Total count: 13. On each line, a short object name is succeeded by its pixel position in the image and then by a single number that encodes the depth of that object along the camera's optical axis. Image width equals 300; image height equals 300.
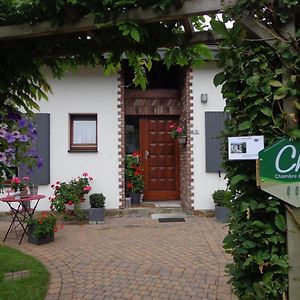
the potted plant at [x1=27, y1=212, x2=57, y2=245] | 5.82
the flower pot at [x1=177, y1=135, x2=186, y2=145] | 8.35
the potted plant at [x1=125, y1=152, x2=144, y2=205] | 8.55
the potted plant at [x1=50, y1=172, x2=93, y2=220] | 7.74
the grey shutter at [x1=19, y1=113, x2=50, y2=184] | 8.09
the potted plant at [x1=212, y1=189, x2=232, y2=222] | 7.78
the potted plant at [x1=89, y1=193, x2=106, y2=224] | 7.84
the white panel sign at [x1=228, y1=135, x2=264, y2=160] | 2.34
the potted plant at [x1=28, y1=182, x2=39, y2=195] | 7.36
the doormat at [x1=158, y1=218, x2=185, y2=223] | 7.64
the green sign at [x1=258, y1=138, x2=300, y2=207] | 2.29
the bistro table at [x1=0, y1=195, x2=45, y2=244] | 5.86
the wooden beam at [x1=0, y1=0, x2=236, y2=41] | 2.39
